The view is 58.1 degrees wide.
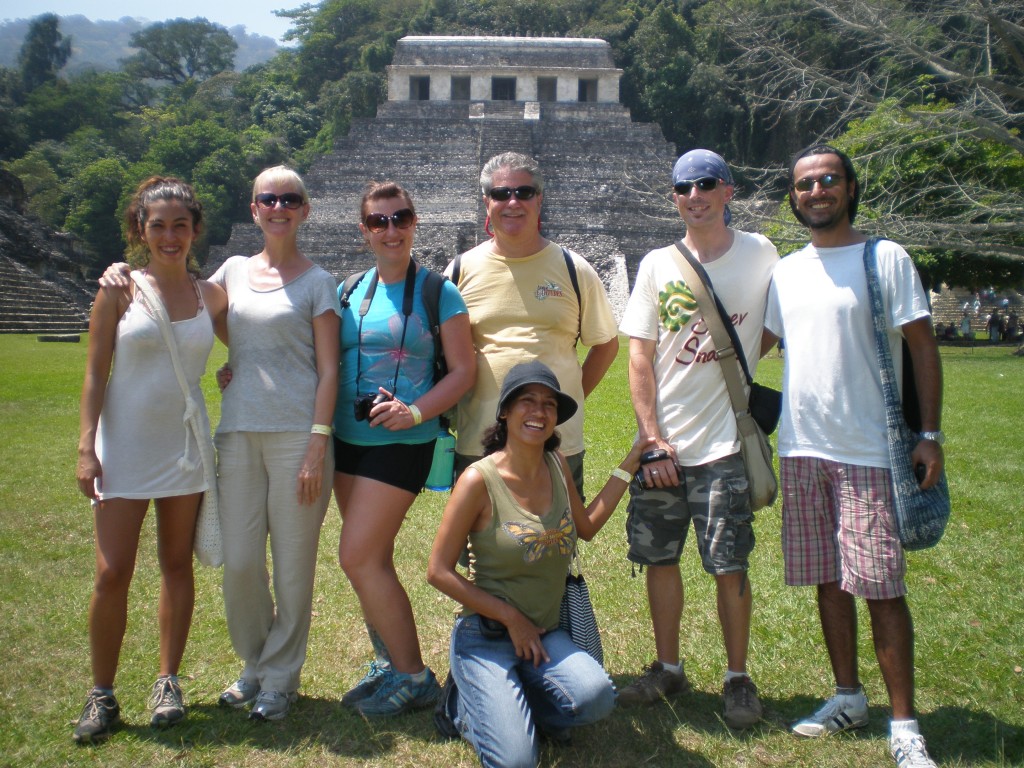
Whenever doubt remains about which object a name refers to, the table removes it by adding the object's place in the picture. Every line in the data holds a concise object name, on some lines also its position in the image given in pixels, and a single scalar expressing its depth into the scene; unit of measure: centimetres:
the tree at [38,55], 5628
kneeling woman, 254
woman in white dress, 272
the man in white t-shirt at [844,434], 253
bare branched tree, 1102
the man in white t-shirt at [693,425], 278
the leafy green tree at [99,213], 3388
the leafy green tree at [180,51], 6562
